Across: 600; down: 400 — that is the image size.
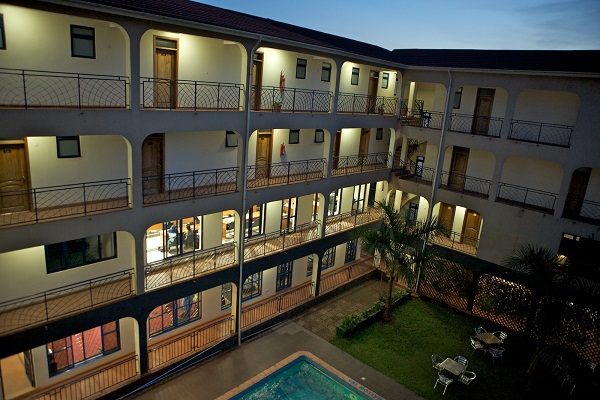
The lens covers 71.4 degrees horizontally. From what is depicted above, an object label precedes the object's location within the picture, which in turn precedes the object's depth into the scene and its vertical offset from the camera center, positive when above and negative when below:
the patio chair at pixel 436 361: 16.12 -9.77
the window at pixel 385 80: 24.14 +1.27
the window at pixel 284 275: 20.36 -8.65
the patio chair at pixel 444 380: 15.18 -9.65
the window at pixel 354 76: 22.07 +1.26
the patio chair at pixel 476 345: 17.72 -9.70
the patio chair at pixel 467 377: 15.44 -9.77
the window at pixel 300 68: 19.16 +1.25
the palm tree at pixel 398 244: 18.39 -6.10
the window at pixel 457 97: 22.33 +0.57
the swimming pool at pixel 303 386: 14.65 -10.22
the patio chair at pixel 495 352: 17.19 -9.70
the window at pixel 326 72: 20.41 +1.23
